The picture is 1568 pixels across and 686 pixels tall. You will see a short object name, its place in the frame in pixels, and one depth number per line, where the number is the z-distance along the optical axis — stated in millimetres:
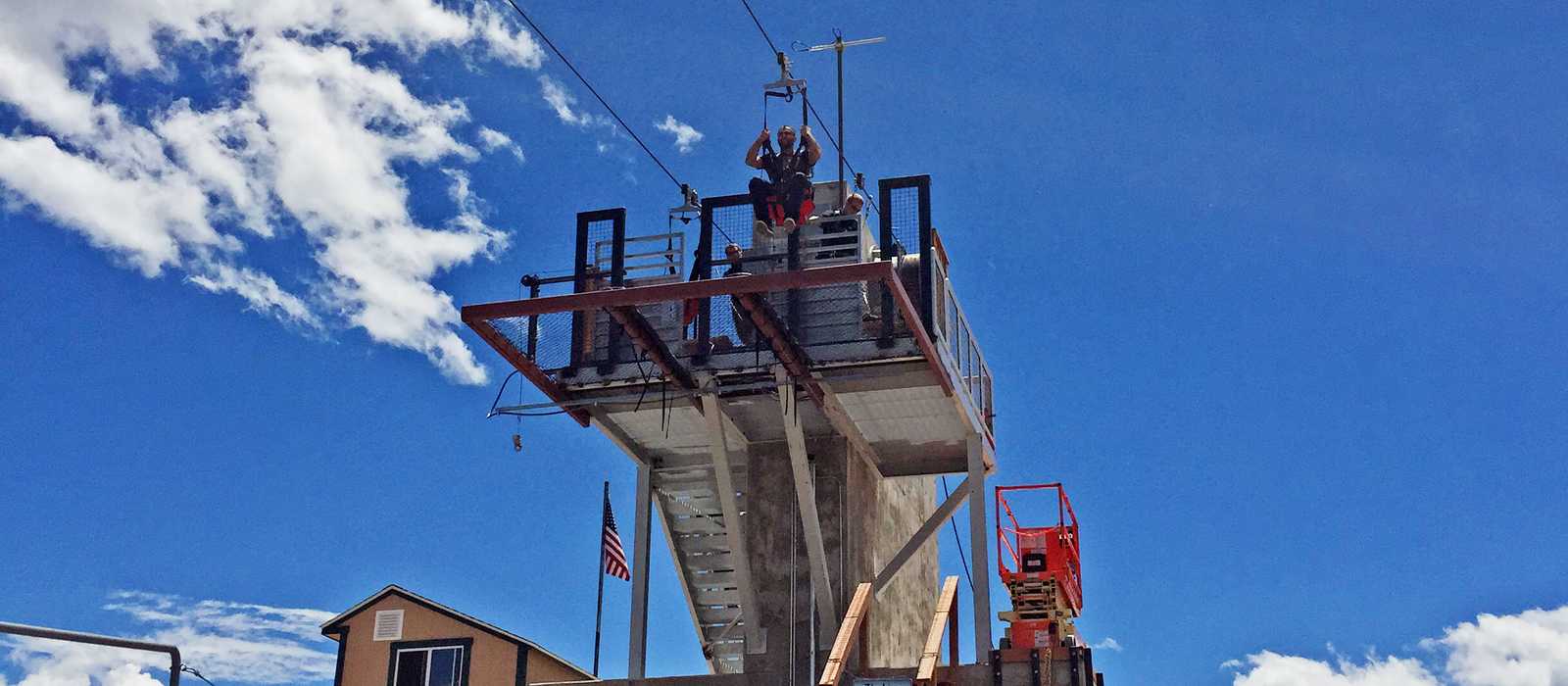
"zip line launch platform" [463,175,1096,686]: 22328
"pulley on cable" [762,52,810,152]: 25562
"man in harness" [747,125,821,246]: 23625
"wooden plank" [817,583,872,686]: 21109
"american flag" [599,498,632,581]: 28844
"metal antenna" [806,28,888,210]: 27047
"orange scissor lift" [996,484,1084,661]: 23500
